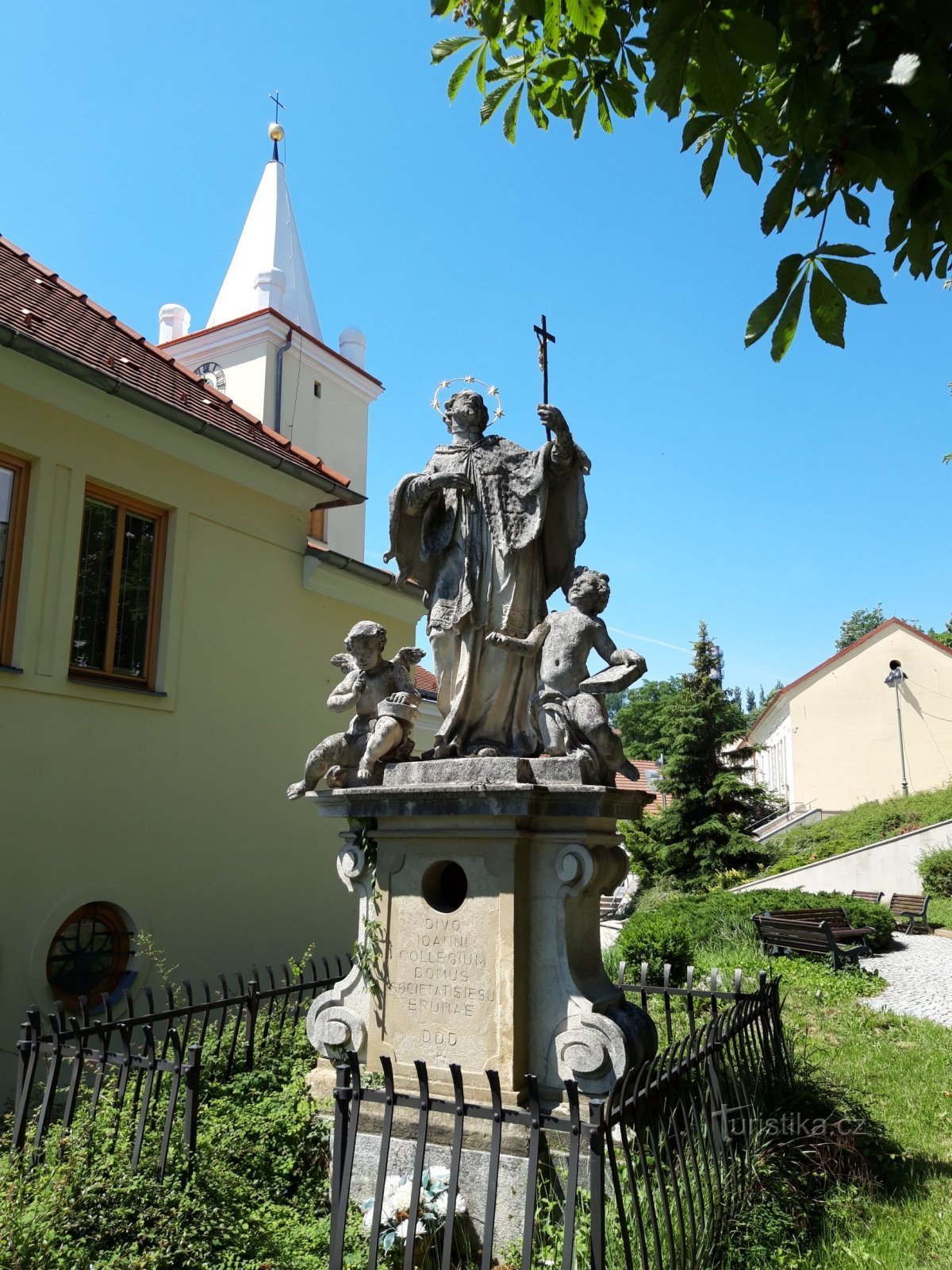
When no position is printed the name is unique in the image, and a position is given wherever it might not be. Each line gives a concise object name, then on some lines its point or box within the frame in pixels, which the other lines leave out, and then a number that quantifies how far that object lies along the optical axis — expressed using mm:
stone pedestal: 4520
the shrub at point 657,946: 9867
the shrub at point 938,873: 19047
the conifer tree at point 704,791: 22219
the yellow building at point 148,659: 7613
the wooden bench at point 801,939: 11469
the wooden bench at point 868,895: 18131
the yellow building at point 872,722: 32656
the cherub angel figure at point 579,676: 4848
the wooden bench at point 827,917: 12805
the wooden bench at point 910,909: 16172
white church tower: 20672
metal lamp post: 32875
